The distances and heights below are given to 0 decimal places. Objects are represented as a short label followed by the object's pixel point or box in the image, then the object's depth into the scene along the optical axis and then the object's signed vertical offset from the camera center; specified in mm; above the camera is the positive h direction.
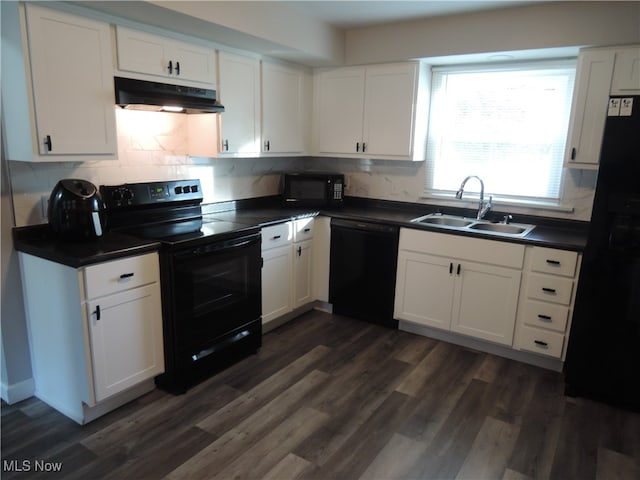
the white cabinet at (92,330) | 2248 -952
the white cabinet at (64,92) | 2186 +287
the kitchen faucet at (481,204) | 3557 -347
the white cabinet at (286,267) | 3377 -886
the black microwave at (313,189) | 3975 -298
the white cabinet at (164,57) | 2531 +563
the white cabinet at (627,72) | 2760 +566
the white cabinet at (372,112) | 3664 +382
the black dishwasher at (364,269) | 3566 -913
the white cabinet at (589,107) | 2861 +358
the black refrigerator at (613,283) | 2443 -671
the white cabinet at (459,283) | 3086 -891
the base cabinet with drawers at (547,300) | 2859 -890
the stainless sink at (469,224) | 3371 -494
